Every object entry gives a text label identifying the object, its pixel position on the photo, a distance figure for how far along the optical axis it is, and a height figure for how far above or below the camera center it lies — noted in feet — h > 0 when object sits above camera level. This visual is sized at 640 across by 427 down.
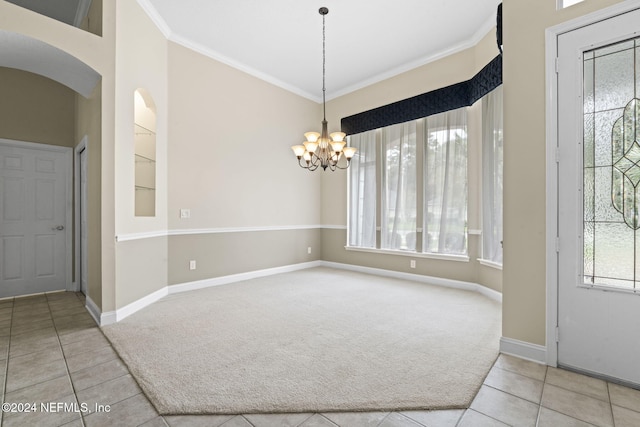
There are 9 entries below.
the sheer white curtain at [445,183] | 13.92 +1.46
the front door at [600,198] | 6.06 +0.32
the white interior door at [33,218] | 12.77 -0.24
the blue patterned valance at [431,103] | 11.84 +5.56
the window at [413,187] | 14.08 +1.42
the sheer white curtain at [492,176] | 12.03 +1.59
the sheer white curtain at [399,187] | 15.75 +1.44
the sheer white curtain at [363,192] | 17.53 +1.31
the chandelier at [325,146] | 12.24 +2.94
